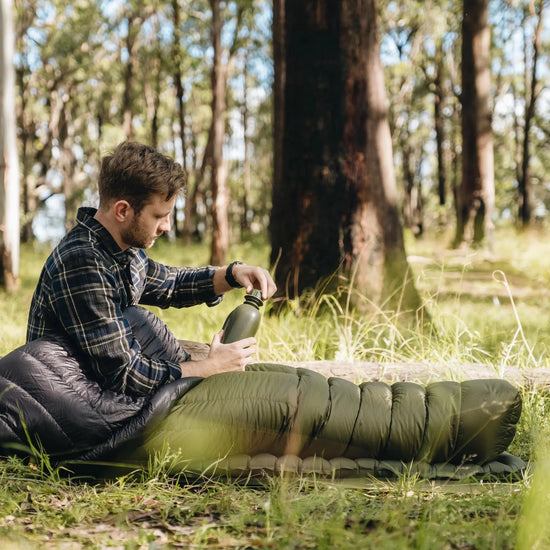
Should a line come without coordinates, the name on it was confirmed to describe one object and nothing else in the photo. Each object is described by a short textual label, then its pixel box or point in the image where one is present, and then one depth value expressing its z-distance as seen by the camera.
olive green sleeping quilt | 2.75
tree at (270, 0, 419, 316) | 5.33
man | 2.66
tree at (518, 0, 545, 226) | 20.08
